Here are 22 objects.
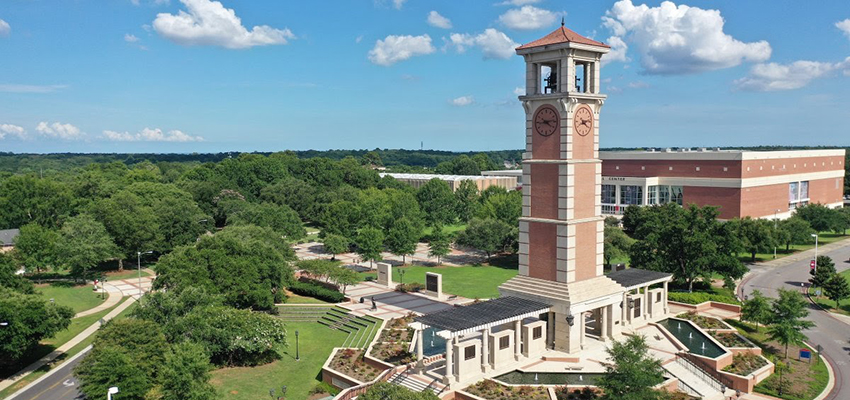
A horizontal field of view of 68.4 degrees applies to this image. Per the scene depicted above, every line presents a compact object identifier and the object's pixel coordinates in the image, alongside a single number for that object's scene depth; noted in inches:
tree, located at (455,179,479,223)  4534.9
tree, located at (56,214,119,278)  2481.5
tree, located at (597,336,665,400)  1123.9
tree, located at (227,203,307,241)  3265.3
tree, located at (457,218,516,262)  2947.8
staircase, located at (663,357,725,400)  1355.8
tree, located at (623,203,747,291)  2194.9
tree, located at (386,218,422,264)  2933.1
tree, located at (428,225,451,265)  2967.5
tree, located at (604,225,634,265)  2752.0
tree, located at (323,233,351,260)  2999.5
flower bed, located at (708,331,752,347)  1649.9
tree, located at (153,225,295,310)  1905.8
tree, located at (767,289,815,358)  1558.8
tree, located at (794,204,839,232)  3568.7
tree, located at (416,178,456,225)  4227.4
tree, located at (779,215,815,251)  3122.8
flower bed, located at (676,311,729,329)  1806.1
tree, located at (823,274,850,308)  2122.3
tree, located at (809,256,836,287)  2237.9
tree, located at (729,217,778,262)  2780.8
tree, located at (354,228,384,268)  2792.8
